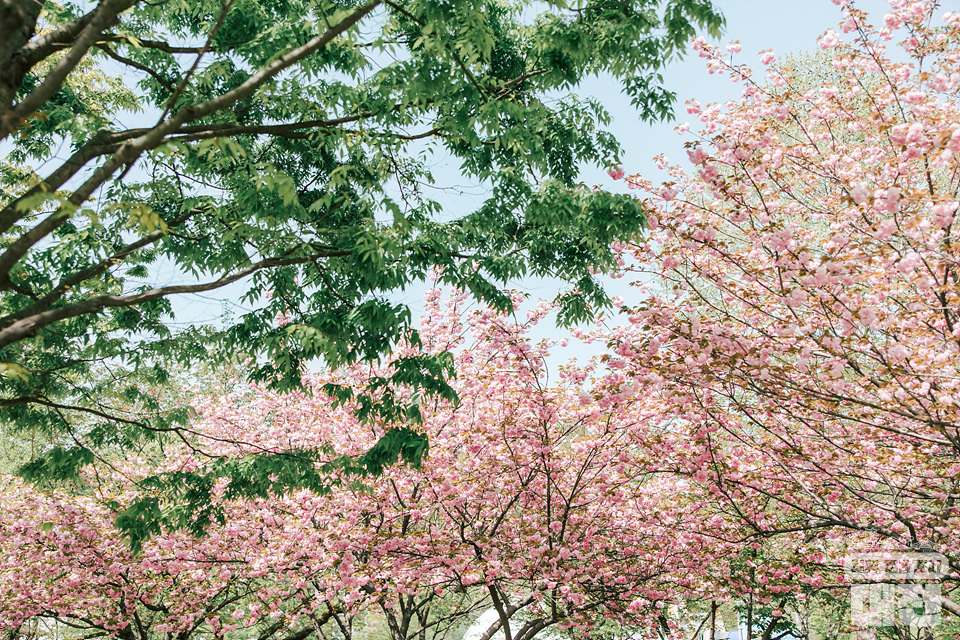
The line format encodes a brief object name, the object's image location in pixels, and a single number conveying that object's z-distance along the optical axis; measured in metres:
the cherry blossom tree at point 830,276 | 5.45
